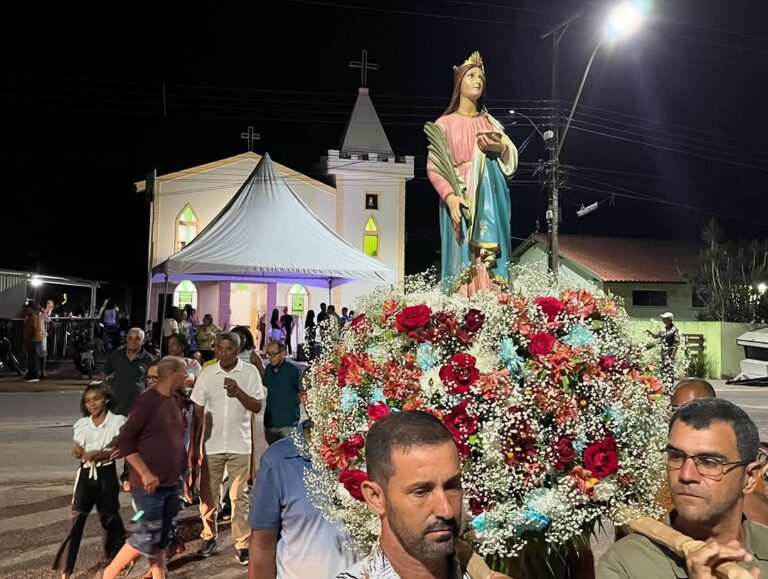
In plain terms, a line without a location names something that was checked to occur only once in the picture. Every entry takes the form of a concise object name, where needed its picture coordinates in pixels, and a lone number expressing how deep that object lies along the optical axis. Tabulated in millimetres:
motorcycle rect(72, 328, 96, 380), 18594
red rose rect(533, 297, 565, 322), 2578
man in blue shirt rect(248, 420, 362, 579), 3010
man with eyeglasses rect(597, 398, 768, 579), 1983
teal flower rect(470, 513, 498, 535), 2320
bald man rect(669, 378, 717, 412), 3578
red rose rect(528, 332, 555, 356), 2457
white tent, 16266
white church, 19125
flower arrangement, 2357
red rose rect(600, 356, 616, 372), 2502
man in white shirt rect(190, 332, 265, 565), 6281
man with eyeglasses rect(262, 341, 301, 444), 7047
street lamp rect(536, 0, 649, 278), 20509
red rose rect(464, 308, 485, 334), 2518
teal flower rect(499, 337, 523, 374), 2500
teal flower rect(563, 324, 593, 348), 2535
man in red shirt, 5051
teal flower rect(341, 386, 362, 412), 2592
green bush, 23031
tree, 28906
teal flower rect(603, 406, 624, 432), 2473
